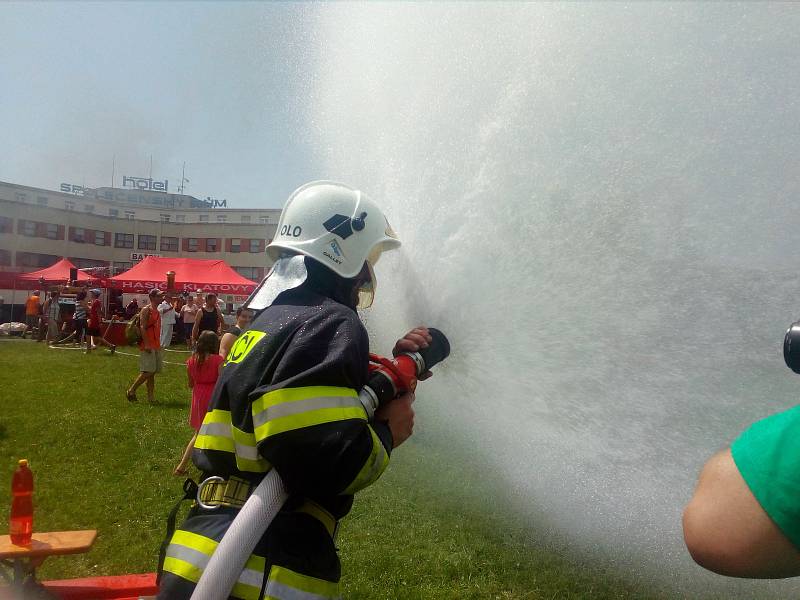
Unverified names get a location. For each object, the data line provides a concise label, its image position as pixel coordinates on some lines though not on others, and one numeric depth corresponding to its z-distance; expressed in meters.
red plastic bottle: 3.58
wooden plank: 3.46
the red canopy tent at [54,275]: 24.68
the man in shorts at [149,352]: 9.63
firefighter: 1.54
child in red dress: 6.11
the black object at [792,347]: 1.08
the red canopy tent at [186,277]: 22.02
